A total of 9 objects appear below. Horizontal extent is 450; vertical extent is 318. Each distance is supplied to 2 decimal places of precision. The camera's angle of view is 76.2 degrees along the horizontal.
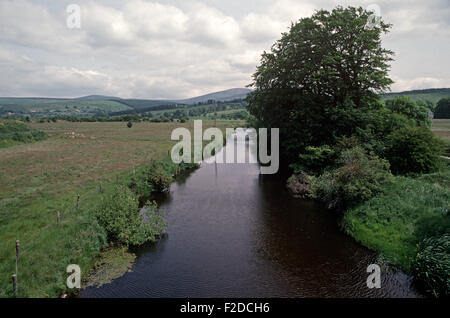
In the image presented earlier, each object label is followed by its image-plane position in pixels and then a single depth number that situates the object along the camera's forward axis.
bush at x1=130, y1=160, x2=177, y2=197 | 25.41
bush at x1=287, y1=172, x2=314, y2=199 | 25.50
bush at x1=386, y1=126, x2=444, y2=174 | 22.44
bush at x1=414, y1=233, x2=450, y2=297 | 11.26
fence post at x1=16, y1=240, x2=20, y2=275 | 11.02
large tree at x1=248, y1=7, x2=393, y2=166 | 27.36
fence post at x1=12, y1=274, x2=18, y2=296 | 9.88
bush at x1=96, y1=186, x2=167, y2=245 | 15.80
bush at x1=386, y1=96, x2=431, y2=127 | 36.72
